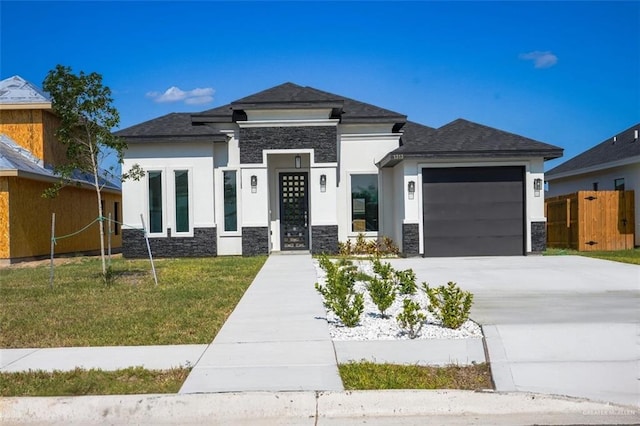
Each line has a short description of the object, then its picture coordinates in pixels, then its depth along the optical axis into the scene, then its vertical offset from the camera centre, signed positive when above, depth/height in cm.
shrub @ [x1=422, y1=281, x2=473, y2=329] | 844 -143
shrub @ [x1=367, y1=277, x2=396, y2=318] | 930 -136
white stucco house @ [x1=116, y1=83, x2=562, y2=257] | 1911 +90
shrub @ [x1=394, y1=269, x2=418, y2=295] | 1127 -140
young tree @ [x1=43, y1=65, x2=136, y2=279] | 1277 +200
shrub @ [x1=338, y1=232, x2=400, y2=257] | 2036 -132
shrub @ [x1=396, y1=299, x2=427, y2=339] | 806 -151
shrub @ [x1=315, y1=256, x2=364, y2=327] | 870 -136
